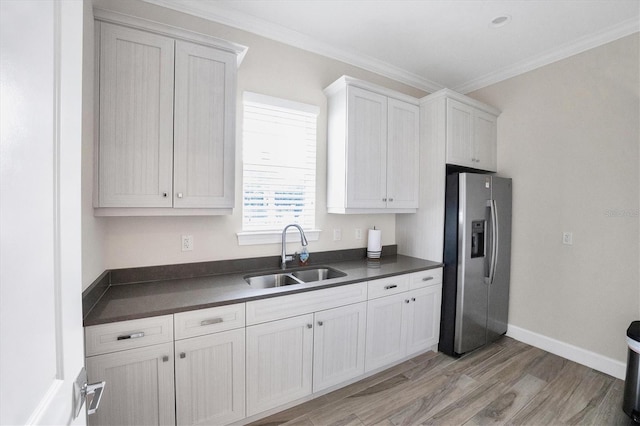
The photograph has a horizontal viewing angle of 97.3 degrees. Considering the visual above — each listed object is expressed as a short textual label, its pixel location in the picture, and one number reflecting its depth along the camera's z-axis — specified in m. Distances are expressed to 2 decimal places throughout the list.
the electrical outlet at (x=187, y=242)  2.12
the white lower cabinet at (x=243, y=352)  1.45
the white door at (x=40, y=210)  0.46
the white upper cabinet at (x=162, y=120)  1.62
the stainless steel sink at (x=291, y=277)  2.26
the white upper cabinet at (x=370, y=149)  2.53
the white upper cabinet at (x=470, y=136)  2.78
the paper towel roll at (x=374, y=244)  2.90
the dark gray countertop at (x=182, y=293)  1.47
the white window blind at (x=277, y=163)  2.39
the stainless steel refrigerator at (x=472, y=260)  2.63
